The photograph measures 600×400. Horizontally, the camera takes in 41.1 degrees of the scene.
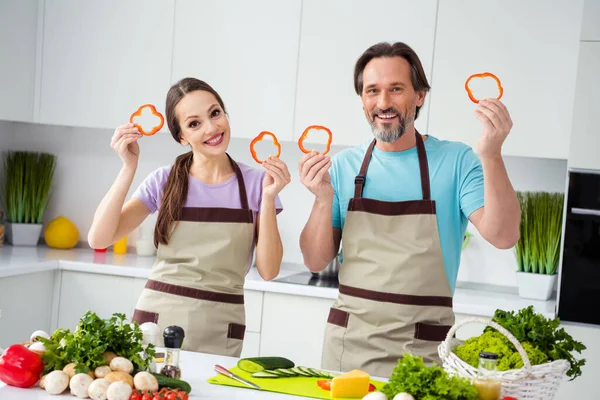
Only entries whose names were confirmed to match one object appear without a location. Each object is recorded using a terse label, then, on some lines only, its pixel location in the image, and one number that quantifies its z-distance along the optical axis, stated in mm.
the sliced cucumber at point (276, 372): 1944
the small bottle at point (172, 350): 1797
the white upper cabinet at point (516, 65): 3486
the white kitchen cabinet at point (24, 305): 3582
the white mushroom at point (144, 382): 1673
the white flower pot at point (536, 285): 3615
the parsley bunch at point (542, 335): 1749
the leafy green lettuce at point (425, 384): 1527
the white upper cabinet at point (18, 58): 3973
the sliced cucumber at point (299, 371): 1953
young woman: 2396
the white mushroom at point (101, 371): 1705
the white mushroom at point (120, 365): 1717
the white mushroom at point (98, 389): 1660
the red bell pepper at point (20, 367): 1723
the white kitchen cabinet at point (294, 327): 3527
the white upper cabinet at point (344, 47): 3650
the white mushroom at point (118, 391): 1636
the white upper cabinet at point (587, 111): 3291
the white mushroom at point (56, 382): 1697
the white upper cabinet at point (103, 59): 3982
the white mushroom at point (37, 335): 1837
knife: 1864
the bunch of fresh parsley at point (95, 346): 1725
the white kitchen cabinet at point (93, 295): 3789
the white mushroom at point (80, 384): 1677
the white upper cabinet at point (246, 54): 3822
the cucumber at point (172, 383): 1733
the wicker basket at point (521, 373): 1645
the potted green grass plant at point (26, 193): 4297
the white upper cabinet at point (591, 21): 3268
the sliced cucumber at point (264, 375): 1929
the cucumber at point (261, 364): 1964
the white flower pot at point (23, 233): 4293
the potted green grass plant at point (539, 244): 3586
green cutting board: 1831
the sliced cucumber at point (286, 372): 1947
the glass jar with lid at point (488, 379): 1578
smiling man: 2301
